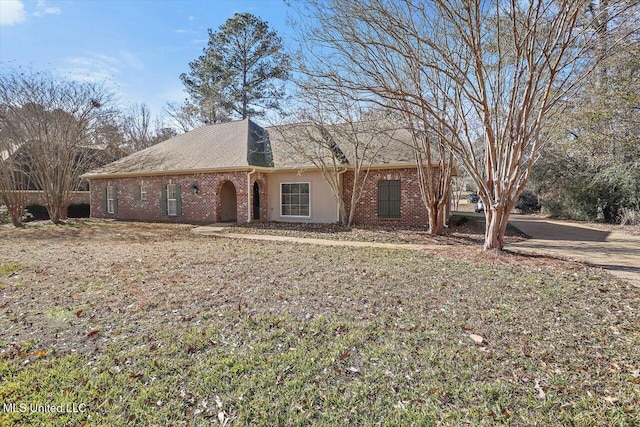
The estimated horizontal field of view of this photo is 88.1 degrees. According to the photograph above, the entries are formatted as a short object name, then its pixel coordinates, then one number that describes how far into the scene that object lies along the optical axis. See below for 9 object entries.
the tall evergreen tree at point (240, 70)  24.62
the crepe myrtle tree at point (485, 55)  6.57
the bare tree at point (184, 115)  27.14
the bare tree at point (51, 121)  13.56
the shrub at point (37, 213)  18.47
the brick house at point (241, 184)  13.14
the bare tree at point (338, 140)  11.53
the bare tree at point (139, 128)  28.58
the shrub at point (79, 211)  20.73
